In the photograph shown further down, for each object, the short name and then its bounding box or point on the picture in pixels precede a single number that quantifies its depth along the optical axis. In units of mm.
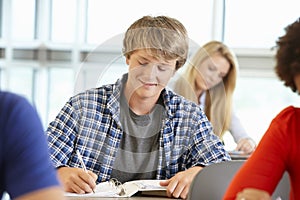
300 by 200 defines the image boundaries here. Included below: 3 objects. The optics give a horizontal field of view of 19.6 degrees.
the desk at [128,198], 2140
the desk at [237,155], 2891
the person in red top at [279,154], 1586
